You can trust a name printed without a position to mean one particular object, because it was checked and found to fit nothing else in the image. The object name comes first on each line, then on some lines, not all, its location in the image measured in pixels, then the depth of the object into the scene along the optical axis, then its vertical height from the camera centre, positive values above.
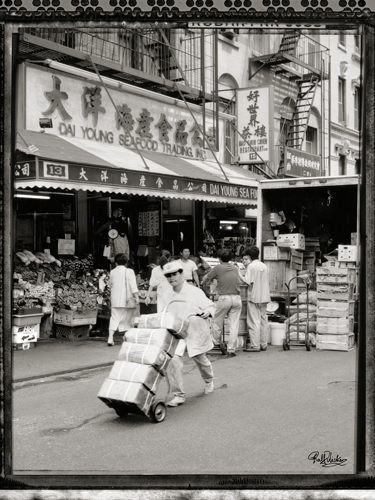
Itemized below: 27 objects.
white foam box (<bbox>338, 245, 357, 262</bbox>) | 12.52 -0.26
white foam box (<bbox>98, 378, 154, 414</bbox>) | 6.29 -1.56
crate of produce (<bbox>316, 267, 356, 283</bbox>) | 10.90 -0.60
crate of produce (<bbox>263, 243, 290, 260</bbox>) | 13.09 -0.23
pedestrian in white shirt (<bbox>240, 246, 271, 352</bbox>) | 11.01 -1.07
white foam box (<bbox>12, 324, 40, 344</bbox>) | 10.63 -1.59
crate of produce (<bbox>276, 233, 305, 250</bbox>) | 13.24 +0.03
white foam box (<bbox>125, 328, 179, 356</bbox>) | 6.62 -1.03
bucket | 11.73 -1.74
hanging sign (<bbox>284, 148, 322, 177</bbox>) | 18.05 +2.37
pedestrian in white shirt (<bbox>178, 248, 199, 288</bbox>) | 13.05 -0.58
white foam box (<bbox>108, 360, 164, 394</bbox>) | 6.37 -1.38
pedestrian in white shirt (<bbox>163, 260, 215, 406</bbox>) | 7.25 -0.90
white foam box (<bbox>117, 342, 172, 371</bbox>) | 6.48 -1.20
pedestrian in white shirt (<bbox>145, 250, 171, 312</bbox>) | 10.84 -0.69
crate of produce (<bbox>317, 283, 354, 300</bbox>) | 10.87 -0.88
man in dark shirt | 10.50 -0.90
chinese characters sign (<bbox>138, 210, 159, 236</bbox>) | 15.47 +0.47
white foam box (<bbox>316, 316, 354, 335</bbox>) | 10.79 -1.48
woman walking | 11.12 -0.95
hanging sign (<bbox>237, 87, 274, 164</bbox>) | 17.00 +3.30
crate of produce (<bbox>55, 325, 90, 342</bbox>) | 11.69 -1.72
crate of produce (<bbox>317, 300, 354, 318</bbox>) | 10.81 -1.19
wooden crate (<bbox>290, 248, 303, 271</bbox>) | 13.40 -0.39
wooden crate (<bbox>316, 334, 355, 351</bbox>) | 10.76 -1.77
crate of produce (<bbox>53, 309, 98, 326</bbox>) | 11.56 -1.43
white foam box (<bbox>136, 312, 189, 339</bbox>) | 6.74 -0.89
